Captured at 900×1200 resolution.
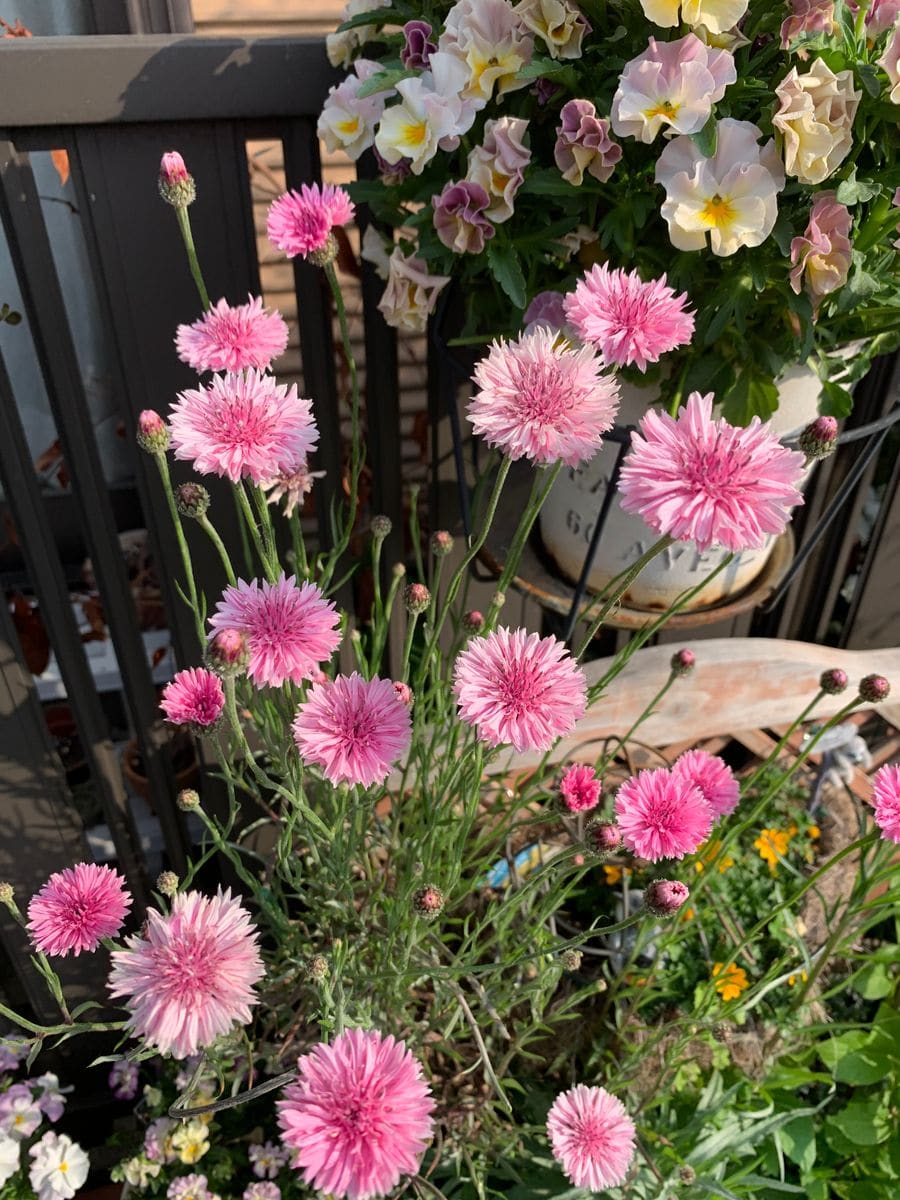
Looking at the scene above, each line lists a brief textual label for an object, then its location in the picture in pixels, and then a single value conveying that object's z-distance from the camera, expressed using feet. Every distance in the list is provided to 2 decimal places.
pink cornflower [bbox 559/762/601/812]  2.53
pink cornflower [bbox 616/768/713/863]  2.50
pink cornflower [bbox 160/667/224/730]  2.59
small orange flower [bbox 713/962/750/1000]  3.88
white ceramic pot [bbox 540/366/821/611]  3.23
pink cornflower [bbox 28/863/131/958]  2.36
